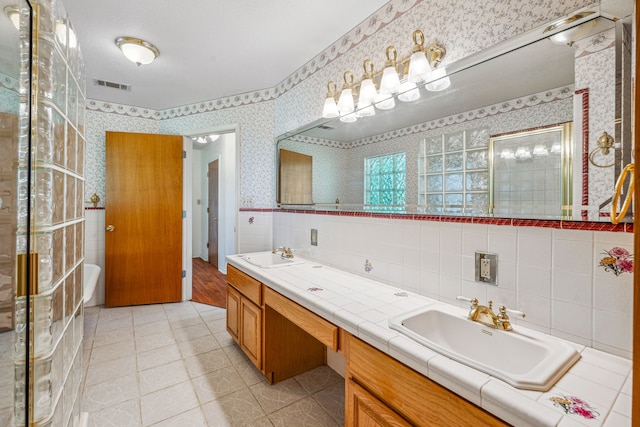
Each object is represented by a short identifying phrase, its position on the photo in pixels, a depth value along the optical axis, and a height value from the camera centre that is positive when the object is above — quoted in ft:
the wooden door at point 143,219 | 10.80 -0.29
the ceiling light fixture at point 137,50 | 7.26 +4.19
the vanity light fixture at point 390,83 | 4.81 +2.47
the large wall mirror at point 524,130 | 3.05 +1.12
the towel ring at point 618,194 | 2.28 +0.15
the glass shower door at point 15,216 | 2.30 -0.05
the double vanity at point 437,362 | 2.34 -1.50
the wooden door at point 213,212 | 16.65 -0.04
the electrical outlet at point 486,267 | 3.92 -0.74
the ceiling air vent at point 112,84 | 9.77 +4.38
